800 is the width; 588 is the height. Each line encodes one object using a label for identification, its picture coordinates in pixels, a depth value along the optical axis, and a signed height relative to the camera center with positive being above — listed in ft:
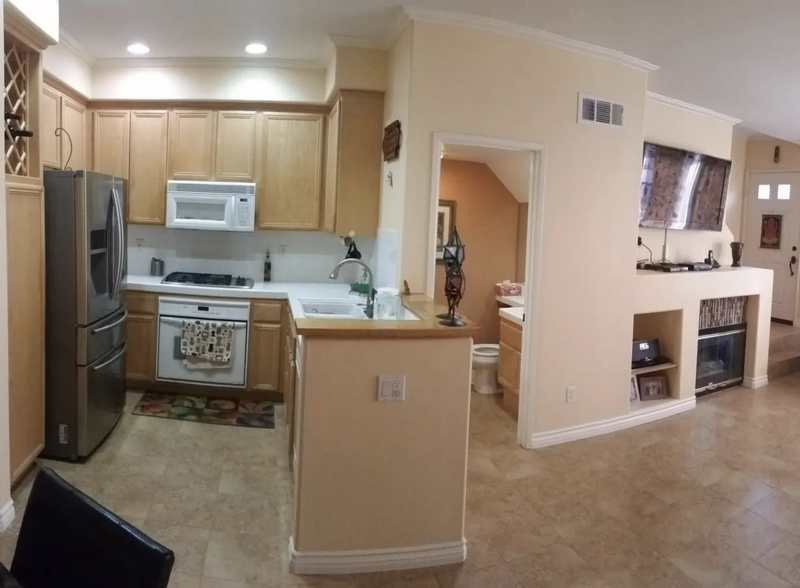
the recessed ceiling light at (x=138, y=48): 13.70 +4.63
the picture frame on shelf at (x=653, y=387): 15.46 -3.51
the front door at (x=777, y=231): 22.12 +1.26
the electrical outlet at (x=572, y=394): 12.90 -3.13
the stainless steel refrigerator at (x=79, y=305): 10.36 -1.29
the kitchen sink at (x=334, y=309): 12.68 -1.41
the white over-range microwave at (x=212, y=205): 14.83 +0.94
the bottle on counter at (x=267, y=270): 16.38 -0.76
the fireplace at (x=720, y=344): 16.96 -2.54
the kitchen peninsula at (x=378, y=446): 7.67 -2.74
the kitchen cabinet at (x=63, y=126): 13.08 +2.63
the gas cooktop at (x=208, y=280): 15.16 -1.05
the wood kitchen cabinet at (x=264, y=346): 14.52 -2.61
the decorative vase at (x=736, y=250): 17.92 +0.36
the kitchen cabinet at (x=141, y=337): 14.65 -2.53
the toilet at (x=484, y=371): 16.56 -3.45
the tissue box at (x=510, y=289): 19.24 -1.22
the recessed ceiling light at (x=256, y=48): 13.38 +4.63
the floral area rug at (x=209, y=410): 13.60 -4.17
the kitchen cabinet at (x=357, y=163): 13.08 +1.96
